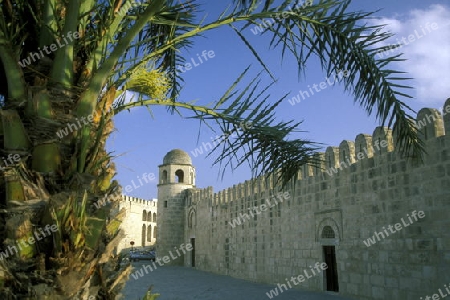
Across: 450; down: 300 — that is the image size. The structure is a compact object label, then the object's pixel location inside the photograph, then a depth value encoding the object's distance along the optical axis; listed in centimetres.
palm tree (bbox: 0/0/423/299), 175
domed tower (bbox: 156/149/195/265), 2269
